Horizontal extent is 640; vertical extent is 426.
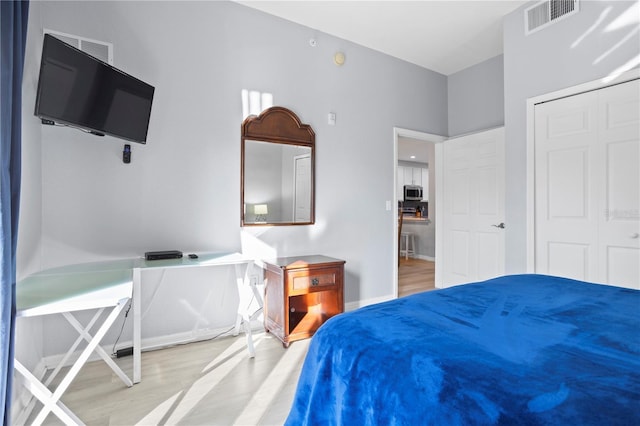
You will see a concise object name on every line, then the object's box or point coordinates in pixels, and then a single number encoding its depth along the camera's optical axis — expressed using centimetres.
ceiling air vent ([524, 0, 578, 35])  283
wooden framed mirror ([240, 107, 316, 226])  306
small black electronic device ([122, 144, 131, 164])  254
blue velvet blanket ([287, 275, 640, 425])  69
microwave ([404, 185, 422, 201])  962
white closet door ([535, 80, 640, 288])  252
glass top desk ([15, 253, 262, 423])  149
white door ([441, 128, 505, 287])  385
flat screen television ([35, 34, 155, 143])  177
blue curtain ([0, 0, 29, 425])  122
